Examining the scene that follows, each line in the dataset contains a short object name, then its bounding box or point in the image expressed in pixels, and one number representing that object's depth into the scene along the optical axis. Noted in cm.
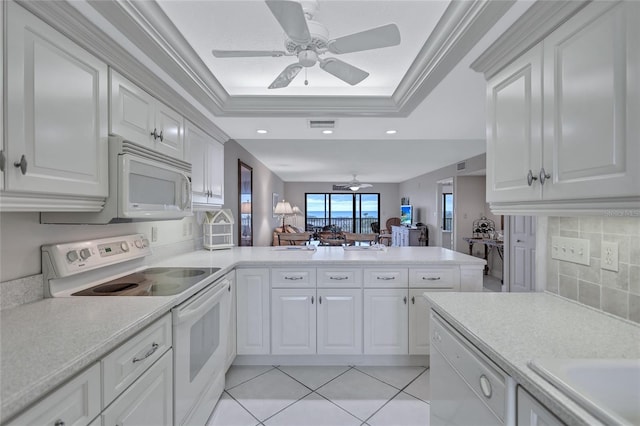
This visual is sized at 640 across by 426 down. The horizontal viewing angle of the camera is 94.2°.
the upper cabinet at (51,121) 103
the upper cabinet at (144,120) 156
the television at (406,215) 980
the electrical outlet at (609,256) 118
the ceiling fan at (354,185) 934
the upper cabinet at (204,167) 247
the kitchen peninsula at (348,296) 247
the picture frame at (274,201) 790
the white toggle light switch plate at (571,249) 132
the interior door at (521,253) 422
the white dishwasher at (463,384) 95
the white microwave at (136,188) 148
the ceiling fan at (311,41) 133
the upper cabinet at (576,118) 90
